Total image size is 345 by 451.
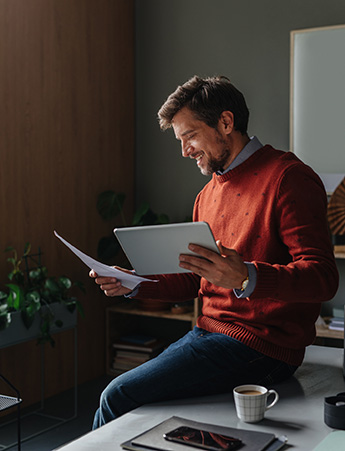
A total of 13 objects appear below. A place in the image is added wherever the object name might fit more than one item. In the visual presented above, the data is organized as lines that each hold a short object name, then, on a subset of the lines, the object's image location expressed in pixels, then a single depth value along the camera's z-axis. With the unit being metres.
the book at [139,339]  3.72
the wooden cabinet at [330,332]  2.98
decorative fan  2.71
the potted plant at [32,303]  2.75
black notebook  1.31
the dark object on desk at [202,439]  1.30
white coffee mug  1.45
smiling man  1.53
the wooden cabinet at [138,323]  3.60
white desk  1.38
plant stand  2.84
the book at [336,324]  3.05
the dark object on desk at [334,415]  1.42
